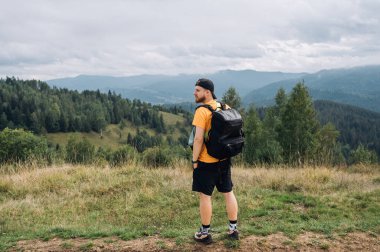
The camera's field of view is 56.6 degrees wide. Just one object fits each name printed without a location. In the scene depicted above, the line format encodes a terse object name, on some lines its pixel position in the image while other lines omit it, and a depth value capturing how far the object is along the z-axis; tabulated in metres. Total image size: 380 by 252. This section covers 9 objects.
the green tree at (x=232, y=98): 49.28
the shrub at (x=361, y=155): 65.12
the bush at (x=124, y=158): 12.57
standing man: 5.07
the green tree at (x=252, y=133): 41.72
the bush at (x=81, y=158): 13.65
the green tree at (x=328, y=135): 40.41
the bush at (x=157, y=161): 13.24
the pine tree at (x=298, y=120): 37.44
